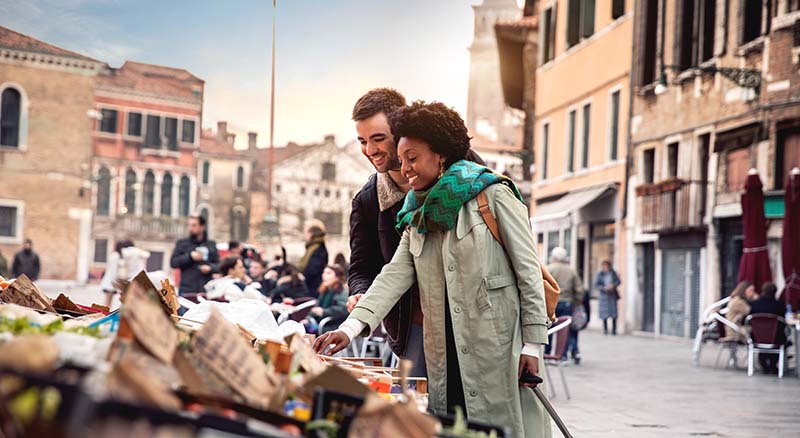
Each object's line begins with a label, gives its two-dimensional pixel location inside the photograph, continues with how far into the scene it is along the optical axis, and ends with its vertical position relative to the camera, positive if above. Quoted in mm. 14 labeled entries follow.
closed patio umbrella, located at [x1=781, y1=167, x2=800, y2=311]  12672 +245
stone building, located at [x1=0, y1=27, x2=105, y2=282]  43844 +2870
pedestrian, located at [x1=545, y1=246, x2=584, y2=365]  13227 -457
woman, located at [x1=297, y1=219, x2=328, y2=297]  10102 -132
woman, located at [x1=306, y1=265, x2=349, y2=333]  9156 -495
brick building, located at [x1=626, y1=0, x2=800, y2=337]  17297 +2102
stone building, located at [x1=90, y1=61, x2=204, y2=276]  48719 +3586
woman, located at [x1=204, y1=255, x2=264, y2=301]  7324 -375
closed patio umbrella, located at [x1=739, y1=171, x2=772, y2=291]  13609 +268
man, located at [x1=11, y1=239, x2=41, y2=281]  21281 -623
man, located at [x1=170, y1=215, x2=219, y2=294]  10383 -227
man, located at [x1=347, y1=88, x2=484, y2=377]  3523 +90
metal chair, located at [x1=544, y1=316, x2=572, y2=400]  8719 -725
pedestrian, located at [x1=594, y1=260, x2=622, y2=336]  21781 -758
